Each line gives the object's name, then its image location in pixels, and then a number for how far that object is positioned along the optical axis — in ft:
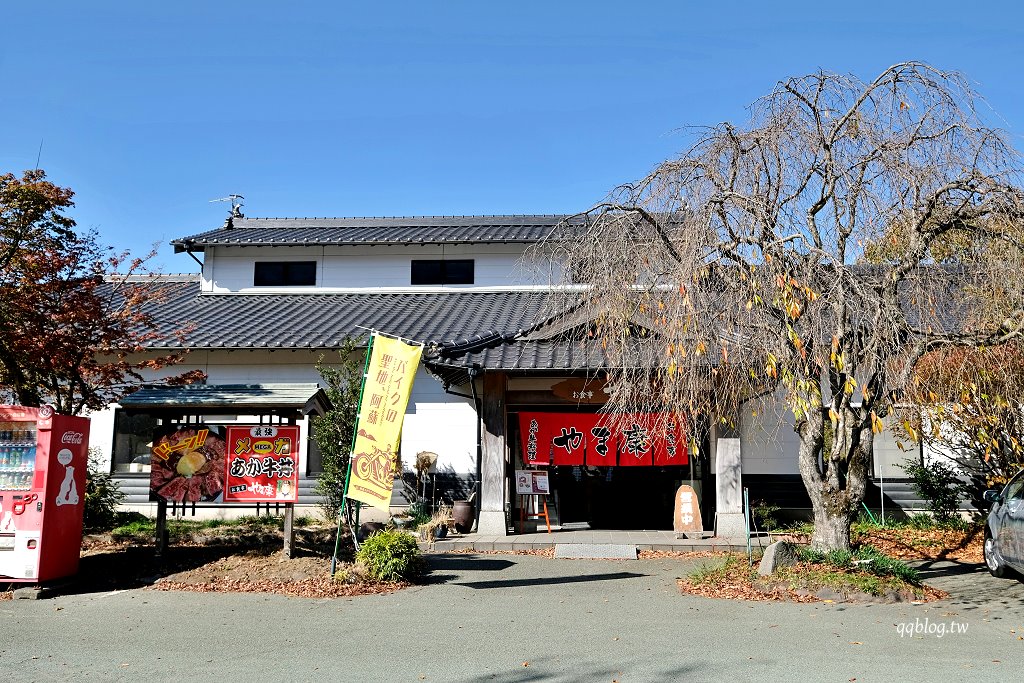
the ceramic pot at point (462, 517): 45.93
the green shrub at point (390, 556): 32.58
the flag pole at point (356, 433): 31.24
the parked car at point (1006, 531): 31.78
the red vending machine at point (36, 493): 30.32
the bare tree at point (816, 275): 27.81
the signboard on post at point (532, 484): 48.52
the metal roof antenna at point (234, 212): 77.25
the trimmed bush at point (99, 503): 43.01
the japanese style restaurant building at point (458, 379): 45.21
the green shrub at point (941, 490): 46.68
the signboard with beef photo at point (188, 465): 36.11
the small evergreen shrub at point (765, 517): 46.62
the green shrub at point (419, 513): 48.18
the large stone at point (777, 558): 31.55
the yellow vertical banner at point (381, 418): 31.48
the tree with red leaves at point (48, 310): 33.50
